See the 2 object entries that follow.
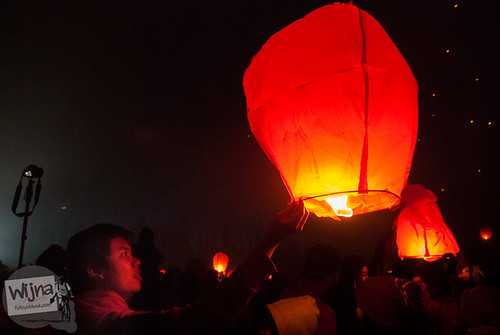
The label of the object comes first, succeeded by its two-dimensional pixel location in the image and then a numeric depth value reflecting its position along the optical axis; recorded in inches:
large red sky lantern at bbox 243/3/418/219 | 60.1
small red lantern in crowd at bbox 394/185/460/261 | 138.9
